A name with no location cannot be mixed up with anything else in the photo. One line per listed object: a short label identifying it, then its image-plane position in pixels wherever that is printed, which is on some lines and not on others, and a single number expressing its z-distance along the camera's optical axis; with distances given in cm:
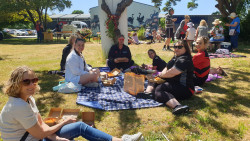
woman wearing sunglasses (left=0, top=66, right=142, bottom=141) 180
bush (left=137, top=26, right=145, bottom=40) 2032
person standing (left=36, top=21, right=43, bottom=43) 1911
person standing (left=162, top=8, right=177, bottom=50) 1088
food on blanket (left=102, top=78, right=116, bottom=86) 503
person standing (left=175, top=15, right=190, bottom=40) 1041
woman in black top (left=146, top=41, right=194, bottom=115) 356
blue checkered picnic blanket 383
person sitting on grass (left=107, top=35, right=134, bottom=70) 657
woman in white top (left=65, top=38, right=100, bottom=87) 452
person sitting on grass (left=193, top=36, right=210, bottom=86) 457
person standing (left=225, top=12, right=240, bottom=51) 1052
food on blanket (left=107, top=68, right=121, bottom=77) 572
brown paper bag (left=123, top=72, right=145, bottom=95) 424
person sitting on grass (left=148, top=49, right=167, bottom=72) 563
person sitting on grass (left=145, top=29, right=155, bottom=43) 1693
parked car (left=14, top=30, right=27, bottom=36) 4027
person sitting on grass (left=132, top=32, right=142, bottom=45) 1617
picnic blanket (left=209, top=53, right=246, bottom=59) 895
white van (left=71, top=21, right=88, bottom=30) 3167
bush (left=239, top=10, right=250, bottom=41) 1423
